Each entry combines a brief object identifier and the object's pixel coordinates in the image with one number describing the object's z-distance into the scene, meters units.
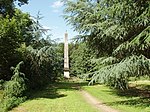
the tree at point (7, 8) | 13.02
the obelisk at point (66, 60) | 29.36
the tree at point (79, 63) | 27.52
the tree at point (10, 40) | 10.77
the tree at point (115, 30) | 8.11
